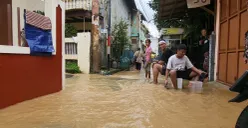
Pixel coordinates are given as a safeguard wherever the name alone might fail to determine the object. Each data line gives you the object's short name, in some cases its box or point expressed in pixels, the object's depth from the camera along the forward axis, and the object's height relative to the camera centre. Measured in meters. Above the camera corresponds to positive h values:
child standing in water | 7.86 +0.06
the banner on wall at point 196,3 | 7.27 +1.77
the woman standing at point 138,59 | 13.78 -0.01
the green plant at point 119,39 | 13.12 +1.11
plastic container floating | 5.33 -0.62
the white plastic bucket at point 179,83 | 5.74 -0.59
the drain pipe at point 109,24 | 11.90 +1.82
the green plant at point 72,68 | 9.96 -0.41
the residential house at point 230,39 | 5.28 +0.53
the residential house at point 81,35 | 10.11 +1.05
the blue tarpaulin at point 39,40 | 4.29 +0.35
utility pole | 9.77 +0.79
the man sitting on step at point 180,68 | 5.58 -0.22
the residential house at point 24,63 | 3.67 -0.08
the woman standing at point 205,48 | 7.72 +0.39
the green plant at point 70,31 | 11.07 +1.33
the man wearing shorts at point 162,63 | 6.45 -0.11
